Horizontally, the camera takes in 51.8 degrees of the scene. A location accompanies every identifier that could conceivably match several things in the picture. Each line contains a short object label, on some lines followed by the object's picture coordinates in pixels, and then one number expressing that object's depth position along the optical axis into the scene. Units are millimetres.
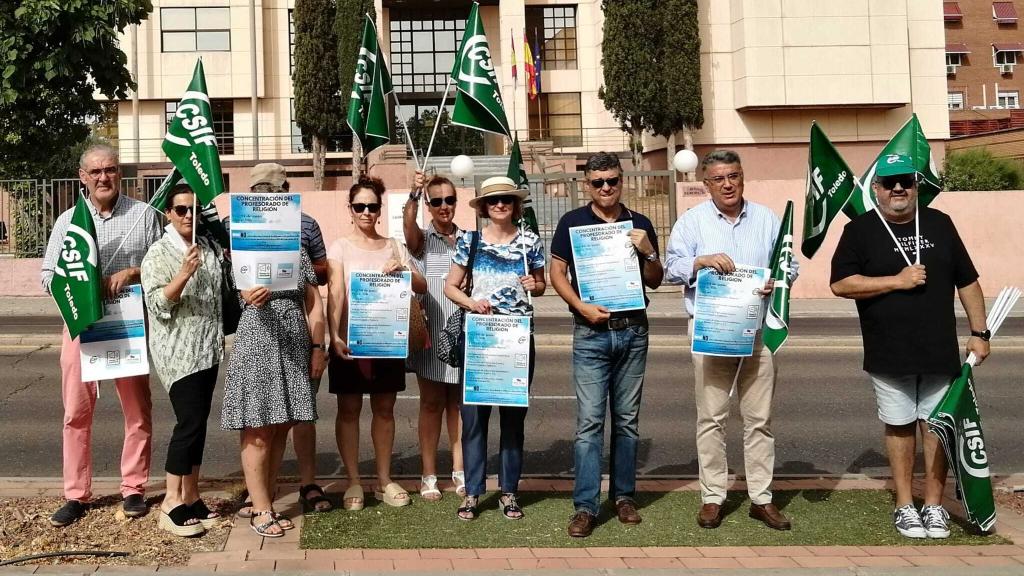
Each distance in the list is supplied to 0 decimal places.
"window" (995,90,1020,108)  62688
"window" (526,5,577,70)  39469
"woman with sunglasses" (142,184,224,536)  5727
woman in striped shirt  6578
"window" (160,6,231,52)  38188
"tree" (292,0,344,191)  34375
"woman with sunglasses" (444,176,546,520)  6160
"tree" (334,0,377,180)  33188
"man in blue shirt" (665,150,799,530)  6070
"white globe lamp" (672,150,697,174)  22453
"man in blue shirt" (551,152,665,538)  6031
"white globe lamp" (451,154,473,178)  22641
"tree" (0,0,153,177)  15023
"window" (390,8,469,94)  40250
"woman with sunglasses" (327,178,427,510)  6312
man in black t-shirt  5781
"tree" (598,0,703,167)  32062
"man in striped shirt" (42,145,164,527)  6008
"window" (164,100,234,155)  39094
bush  30359
